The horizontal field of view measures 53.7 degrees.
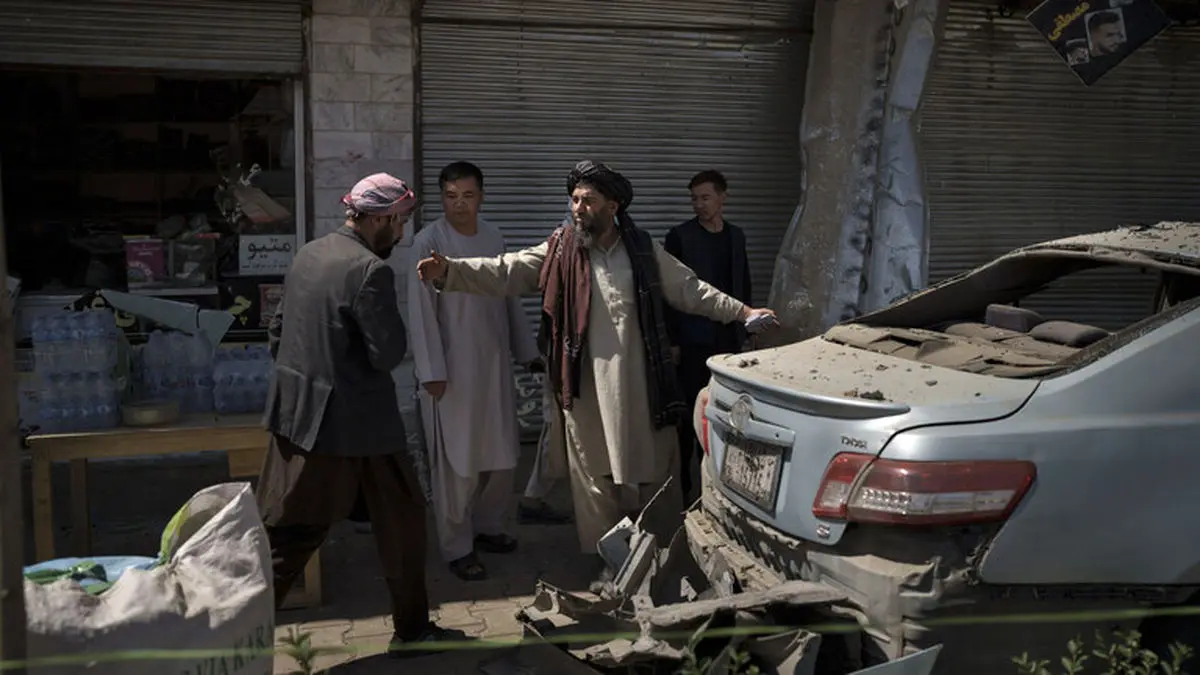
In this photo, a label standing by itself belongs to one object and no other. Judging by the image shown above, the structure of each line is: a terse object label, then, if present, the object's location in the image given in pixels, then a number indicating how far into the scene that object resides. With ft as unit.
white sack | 9.43
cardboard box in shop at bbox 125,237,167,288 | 23.93
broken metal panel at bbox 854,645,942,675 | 10.21
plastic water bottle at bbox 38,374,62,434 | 16.28
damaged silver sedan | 10.37
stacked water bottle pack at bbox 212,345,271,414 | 17.38
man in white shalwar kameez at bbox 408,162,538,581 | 17.85
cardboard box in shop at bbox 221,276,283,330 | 24.41
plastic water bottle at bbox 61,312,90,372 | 16.48
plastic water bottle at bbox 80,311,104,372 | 16.55
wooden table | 15.99
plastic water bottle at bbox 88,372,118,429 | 16.43
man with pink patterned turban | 13.91
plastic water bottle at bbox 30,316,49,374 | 16.39
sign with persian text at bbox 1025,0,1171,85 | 22.84
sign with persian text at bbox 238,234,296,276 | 24.31
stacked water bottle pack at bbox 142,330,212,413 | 17.57
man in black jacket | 19.65
